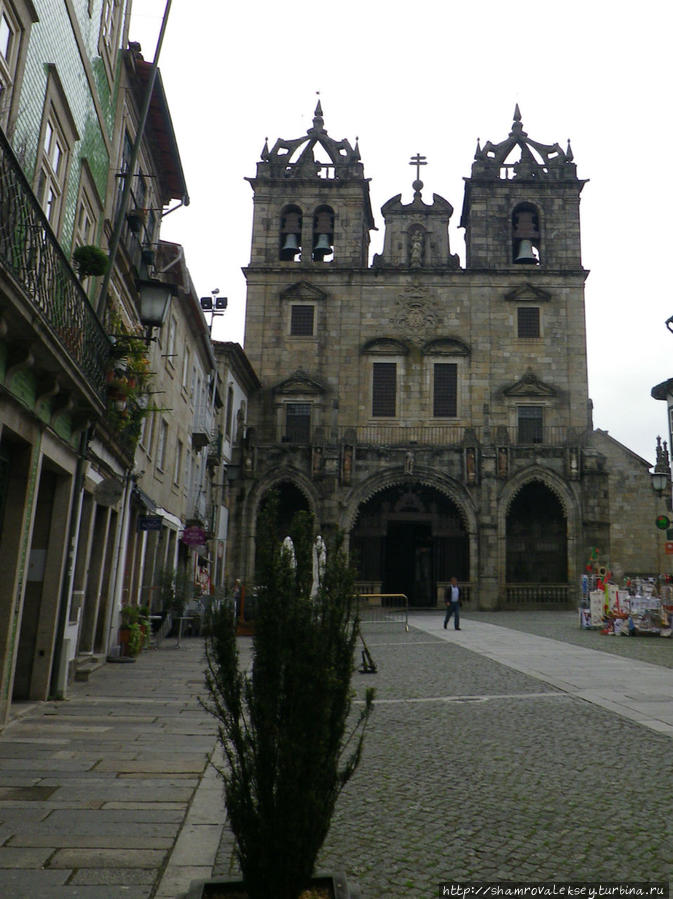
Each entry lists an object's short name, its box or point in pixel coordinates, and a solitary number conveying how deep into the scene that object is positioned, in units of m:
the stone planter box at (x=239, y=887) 3.54
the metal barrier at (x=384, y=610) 29.08
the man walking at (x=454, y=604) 23.53
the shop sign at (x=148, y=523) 17.11
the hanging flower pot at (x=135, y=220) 14.73
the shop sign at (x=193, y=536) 20.91
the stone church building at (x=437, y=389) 35.88
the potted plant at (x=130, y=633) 15.35
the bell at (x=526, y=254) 39.34
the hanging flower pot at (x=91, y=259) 10.27
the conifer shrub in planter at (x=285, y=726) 3.40
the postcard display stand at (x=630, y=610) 22.14
